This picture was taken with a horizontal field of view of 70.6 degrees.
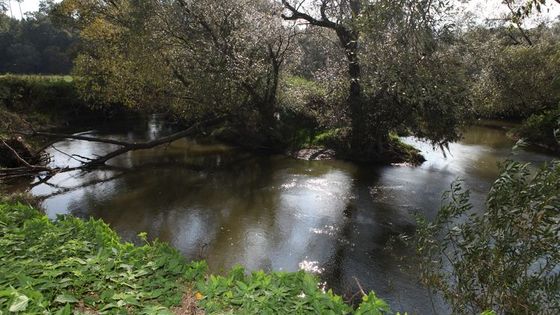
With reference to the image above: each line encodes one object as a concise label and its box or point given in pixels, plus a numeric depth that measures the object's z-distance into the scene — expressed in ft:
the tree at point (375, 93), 45.32
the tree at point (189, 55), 61.21
